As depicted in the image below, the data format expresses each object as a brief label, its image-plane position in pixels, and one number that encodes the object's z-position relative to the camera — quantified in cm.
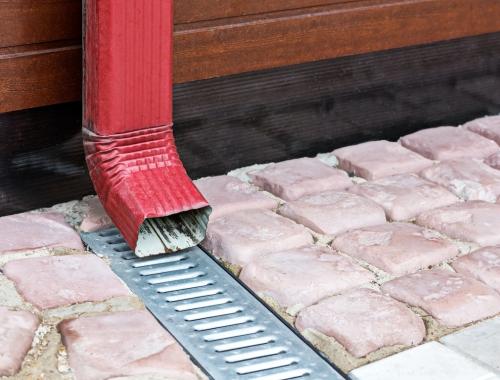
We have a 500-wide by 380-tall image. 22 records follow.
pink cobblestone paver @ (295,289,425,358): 188
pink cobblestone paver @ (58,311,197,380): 172
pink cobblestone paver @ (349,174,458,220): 260
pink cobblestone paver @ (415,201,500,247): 241
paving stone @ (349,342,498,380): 177
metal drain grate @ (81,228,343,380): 183
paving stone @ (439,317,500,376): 184
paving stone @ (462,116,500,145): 329
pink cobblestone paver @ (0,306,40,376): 172
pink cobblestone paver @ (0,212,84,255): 228
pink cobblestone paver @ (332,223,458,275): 224
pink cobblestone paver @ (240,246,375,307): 208
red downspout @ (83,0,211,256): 221
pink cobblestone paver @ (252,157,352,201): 272
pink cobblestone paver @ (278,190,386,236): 246
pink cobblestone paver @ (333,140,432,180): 291
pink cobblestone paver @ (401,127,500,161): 308
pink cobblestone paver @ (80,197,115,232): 246
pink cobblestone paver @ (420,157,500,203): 274
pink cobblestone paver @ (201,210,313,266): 229
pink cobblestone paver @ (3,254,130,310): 201
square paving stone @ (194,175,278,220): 257
